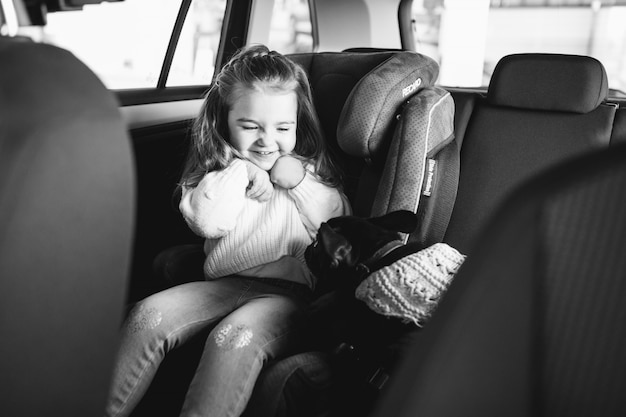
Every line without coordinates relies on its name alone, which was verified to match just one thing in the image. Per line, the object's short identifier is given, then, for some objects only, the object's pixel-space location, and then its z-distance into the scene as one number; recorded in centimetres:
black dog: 132
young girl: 152
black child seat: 180
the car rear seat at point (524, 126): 190
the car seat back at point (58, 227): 57
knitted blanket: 121
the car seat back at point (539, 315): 46
